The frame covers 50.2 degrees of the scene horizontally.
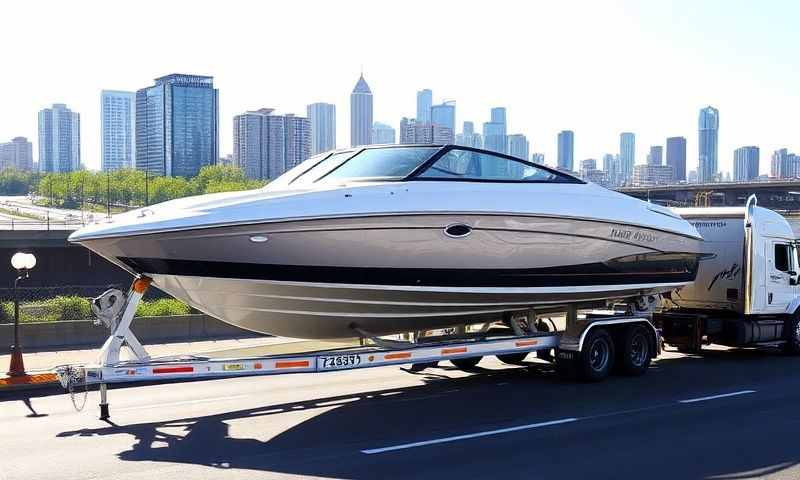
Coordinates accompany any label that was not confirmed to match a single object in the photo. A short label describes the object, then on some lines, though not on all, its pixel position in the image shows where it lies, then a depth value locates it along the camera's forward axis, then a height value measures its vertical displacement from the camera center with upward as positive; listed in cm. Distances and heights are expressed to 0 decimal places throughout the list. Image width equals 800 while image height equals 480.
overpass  5925 +213
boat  920 -29
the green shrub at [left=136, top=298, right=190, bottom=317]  1981 -215
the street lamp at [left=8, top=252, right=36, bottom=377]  1257 -196
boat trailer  908 -166
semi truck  1502 -124
